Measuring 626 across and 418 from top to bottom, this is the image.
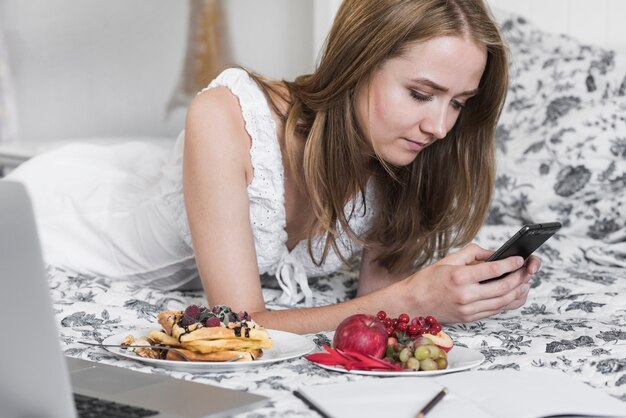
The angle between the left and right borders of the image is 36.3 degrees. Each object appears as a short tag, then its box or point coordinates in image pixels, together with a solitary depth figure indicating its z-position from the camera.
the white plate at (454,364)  1.19
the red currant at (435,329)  1.31
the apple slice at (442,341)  1.29
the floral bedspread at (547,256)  1.31
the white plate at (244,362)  1.20
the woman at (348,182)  1.61
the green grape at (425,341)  1.23
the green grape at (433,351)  1.21
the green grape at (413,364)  1.20
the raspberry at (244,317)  1.27
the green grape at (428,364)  1.20
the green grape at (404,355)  1.22
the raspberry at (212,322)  1.24
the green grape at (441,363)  1.21
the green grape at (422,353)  1.21
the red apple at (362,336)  1.24
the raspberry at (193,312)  1.26
